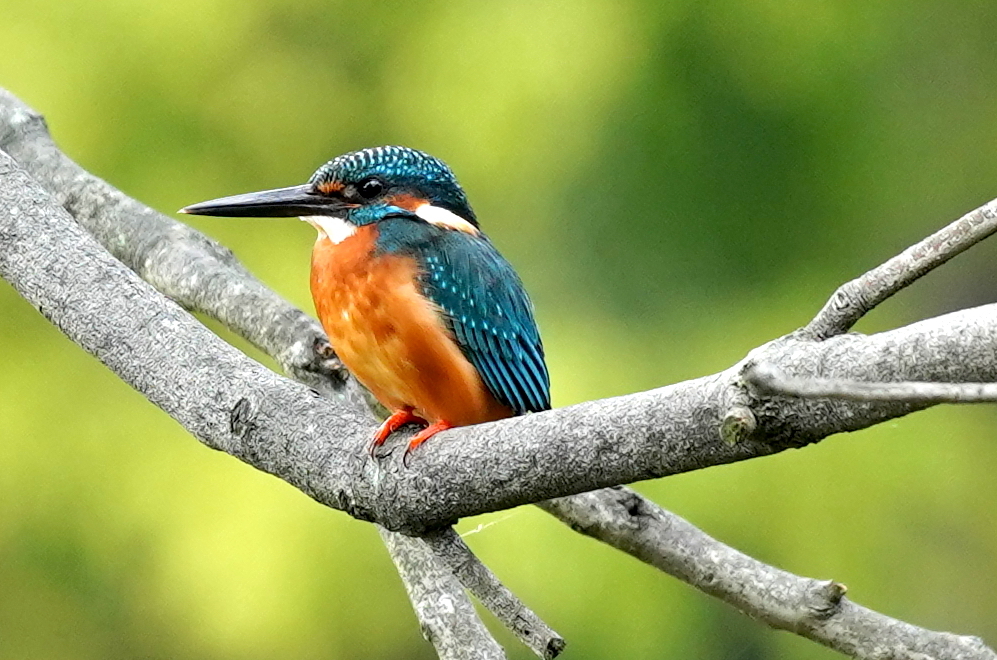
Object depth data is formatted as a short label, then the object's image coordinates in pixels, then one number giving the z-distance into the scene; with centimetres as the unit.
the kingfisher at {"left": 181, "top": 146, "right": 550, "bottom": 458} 458
